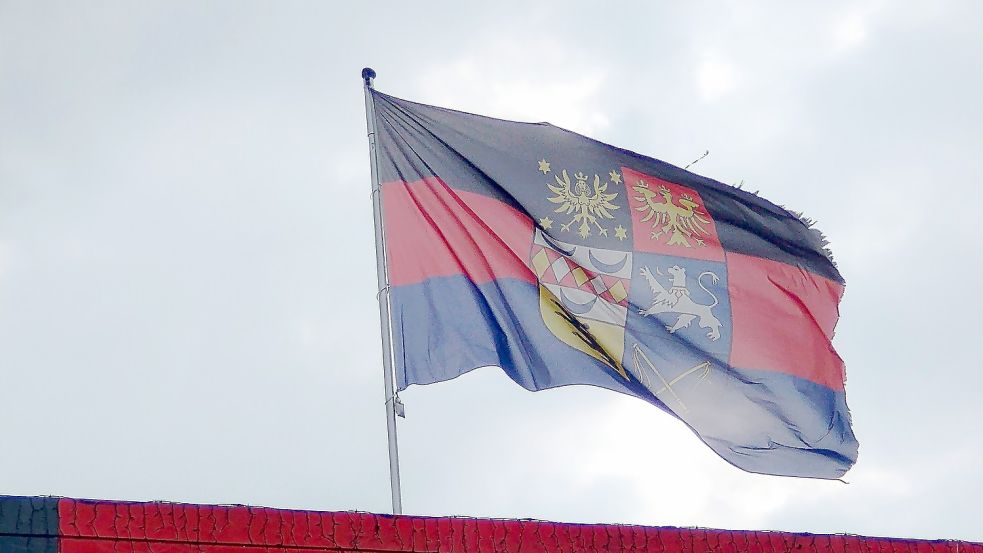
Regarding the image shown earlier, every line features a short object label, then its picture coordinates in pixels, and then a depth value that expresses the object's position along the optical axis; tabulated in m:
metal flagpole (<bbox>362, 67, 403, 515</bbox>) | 16.13
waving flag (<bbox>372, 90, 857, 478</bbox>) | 19.05
